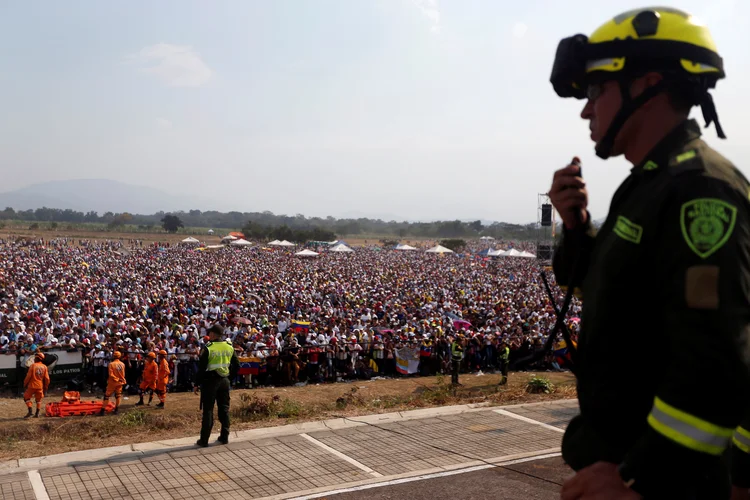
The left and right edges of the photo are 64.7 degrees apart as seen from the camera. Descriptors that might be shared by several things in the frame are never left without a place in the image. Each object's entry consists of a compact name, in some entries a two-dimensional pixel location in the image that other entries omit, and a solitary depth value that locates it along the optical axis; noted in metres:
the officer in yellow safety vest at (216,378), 7.92
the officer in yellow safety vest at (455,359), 14.05
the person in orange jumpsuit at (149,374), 12.16
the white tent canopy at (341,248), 47.98
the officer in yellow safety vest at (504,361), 14.25
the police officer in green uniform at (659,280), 1.23
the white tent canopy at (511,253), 40.59
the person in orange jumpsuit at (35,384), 10.93
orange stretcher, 11.16
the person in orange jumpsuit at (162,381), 12.25
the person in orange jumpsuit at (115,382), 11.45
